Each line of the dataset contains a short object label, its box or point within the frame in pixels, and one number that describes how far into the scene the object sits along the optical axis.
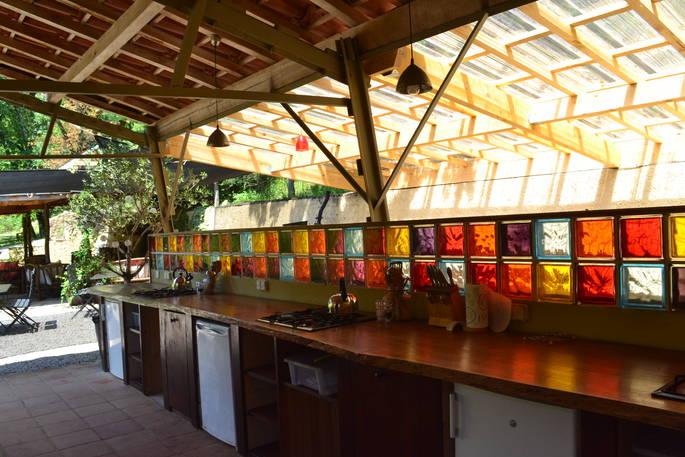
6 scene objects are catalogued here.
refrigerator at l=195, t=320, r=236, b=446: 3.65
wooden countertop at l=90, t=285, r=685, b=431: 1.68
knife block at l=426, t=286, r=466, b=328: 2.89
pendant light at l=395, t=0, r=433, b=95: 3.91
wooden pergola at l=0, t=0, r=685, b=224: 4.43
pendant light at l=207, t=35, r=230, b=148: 6.06
